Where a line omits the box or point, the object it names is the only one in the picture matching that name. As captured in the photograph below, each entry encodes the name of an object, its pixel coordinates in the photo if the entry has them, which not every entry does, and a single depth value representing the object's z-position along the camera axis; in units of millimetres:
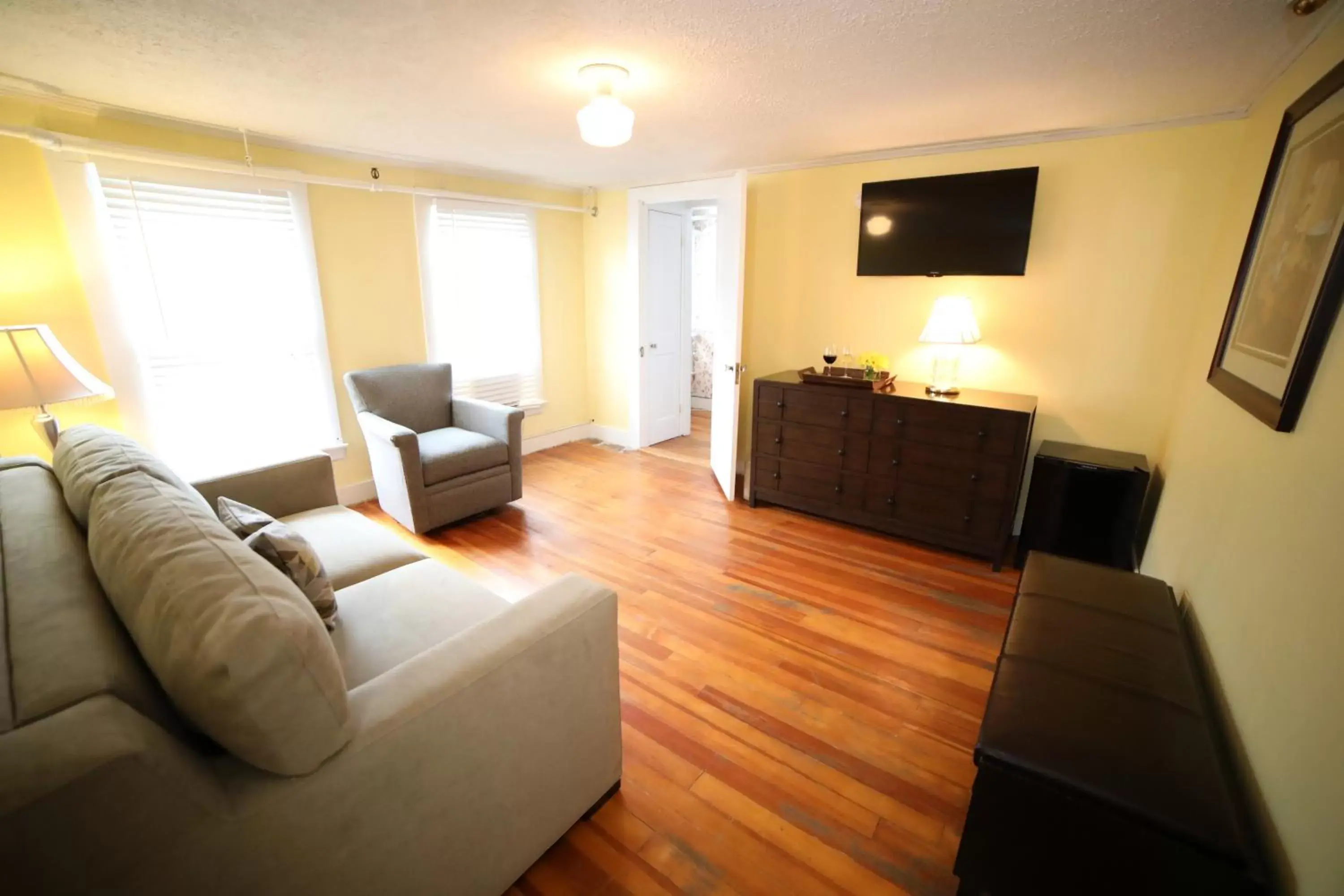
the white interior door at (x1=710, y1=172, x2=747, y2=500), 3482
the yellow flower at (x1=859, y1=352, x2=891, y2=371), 3268
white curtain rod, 2299
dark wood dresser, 2812
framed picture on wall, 1206
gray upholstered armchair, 3123
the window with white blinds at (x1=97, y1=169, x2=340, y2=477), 2689
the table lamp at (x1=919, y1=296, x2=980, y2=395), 2938
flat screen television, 2869
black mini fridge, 2553
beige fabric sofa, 699
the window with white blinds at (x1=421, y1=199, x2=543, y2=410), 3869
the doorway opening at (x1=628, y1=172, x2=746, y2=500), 3629
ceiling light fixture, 1975
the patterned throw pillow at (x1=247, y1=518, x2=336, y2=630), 1391
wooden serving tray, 3166
